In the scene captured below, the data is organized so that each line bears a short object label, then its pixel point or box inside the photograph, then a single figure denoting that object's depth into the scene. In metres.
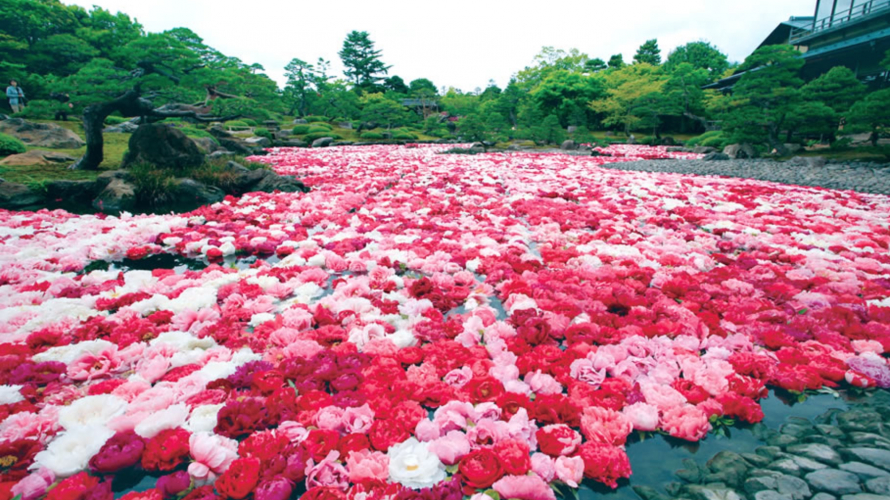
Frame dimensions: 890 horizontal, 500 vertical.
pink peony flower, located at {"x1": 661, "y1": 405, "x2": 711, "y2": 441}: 1.95
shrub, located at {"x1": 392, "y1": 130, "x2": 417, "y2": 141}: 32.53
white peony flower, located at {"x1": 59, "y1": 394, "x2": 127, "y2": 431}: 1.98
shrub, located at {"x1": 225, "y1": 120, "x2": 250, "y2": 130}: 28.77
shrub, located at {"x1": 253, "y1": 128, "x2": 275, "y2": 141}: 26.25
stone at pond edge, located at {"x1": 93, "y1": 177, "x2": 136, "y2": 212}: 7.46
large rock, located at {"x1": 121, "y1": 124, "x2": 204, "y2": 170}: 9.39
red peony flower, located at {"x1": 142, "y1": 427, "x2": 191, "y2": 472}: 1.77
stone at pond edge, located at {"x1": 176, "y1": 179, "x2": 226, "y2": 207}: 8.30
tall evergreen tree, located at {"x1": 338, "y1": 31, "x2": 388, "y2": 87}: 56.28
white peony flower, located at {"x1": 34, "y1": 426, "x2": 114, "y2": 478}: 1.72
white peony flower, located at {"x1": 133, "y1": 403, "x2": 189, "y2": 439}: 1.90
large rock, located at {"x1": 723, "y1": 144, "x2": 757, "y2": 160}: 16.55
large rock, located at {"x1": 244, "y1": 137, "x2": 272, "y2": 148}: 22.00
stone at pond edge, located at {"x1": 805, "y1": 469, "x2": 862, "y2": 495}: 1.60
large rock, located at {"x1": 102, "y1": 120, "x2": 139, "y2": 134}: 19.39
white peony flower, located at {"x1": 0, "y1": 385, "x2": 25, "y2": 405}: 2.10
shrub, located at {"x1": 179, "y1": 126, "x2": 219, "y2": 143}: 16.15
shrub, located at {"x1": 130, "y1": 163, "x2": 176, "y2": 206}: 7.99
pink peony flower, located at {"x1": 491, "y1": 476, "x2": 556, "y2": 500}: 1.57
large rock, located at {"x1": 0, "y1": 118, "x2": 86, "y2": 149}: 13.34
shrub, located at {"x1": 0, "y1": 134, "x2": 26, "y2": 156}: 10.96
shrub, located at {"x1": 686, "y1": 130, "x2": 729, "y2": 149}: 21.85
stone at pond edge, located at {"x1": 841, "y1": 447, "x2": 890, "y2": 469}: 1.73
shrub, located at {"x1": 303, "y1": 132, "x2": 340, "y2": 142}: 27.69
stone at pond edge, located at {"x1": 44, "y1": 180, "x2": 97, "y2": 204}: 7.63
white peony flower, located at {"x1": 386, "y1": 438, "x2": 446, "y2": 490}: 1.68
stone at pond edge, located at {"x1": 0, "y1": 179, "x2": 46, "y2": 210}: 7.11
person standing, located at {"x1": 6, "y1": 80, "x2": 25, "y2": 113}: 19.03
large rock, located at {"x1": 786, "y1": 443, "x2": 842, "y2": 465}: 1.80
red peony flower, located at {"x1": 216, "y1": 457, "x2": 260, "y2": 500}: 1.60
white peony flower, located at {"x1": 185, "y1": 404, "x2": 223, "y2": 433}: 1.95
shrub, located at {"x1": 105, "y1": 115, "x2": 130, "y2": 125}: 23.25
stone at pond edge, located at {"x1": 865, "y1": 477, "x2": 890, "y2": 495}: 1.57
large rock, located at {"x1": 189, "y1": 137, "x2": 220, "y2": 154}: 14.64
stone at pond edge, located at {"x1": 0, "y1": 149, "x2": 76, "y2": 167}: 9.76
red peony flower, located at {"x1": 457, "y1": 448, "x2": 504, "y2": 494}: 1.62
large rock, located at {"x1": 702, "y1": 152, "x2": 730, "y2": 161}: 16.81
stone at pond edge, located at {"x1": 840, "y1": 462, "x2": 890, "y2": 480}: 1.65
